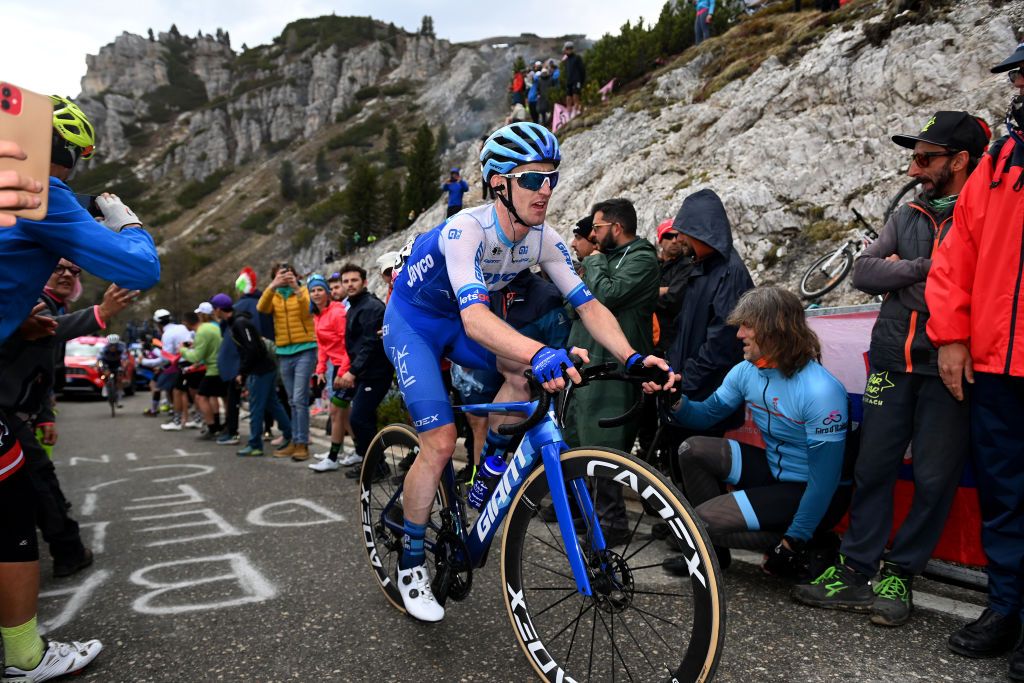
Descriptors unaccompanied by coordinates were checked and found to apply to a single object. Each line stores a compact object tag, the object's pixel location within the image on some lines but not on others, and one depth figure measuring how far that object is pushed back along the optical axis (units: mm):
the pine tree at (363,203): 55562
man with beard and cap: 2883
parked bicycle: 9555
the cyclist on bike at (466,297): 2576
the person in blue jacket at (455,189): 21672
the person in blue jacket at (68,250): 2150
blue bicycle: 1922
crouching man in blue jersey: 3229
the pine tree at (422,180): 48594
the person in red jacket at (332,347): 7004
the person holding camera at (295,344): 7840
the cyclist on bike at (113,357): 15133
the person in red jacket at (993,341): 2490
